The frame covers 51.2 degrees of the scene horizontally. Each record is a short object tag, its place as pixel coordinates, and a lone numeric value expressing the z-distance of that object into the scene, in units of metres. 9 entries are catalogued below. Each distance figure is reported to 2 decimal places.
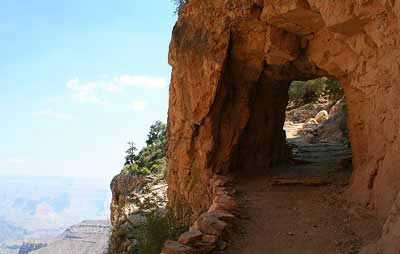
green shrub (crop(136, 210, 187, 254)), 6.60
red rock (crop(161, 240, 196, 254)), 5.24
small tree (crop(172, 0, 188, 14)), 11.14
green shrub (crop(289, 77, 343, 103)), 21.00
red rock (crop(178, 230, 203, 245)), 5.44
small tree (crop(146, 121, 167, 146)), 26.44
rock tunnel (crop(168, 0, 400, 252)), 5.26
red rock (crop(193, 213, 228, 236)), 5.73
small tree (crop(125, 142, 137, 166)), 23.25
